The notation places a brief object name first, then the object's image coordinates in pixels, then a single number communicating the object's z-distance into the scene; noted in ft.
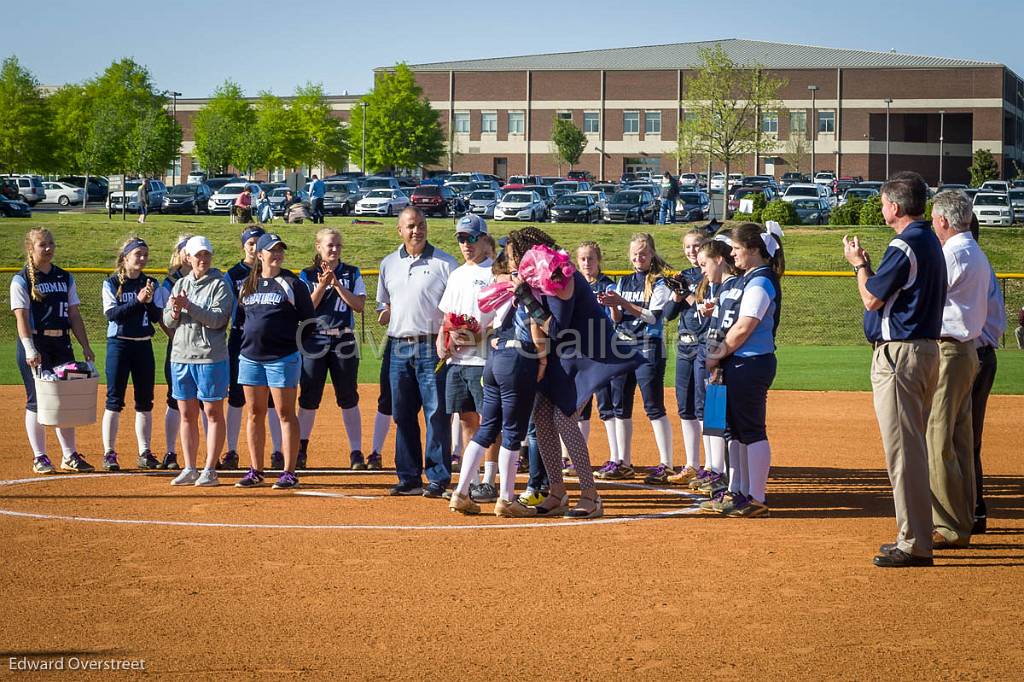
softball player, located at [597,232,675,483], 32.78
